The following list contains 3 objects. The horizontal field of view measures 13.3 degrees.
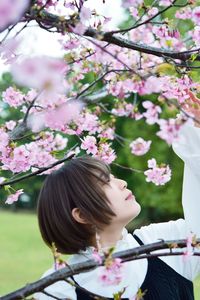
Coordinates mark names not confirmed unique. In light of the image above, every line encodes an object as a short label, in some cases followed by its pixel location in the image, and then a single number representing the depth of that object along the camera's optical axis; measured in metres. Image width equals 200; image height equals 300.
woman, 2.19
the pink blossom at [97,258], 1.87
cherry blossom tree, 1.56
